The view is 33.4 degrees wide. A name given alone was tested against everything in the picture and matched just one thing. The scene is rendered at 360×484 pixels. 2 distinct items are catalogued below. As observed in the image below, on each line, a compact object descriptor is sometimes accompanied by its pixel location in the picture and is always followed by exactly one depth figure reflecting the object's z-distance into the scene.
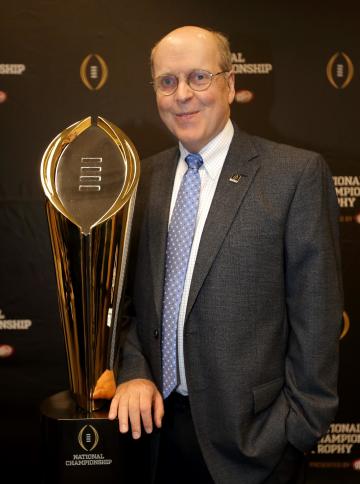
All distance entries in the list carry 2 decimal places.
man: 1.45
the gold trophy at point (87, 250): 1.35
